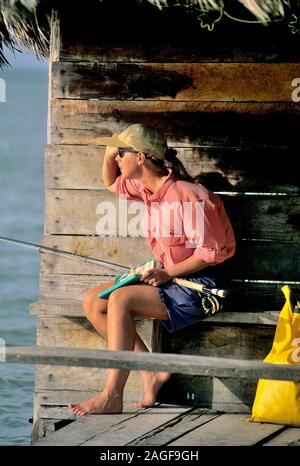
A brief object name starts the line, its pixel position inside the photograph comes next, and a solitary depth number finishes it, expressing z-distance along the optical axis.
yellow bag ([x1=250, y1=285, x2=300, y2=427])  14.99
